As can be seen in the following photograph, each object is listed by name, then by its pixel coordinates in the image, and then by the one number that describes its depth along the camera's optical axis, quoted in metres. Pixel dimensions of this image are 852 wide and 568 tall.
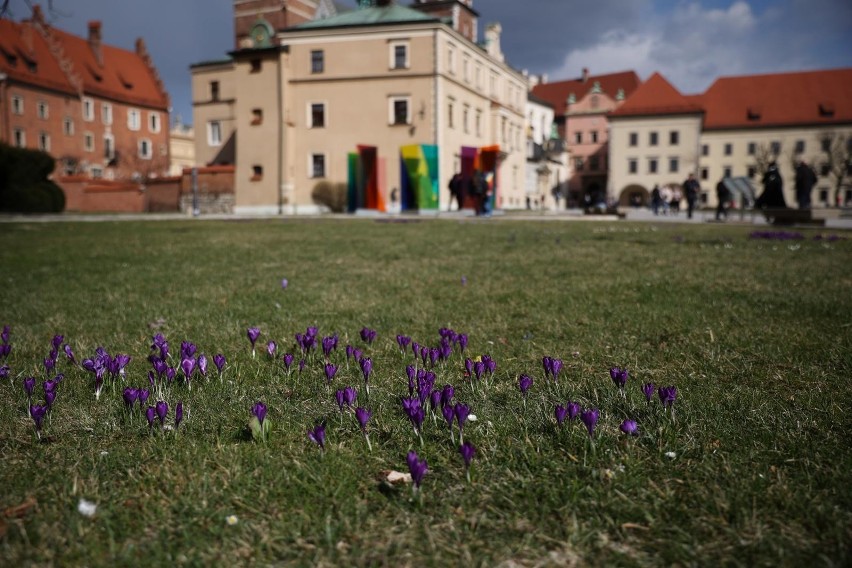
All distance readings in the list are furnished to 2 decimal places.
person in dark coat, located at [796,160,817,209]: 22.95
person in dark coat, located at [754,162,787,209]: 24.21
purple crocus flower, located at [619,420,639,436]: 2.28
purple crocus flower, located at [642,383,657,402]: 2.55
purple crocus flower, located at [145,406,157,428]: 2.41
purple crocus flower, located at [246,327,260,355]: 3.60
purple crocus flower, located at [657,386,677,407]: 2.47
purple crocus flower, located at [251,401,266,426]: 2.36
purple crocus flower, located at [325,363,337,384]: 2.97
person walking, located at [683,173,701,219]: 32.41
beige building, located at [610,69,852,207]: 72.94
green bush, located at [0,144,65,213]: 30.12
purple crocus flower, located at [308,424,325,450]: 2.21
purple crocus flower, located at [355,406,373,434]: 2.25
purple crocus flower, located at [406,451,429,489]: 1.89
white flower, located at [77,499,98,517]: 1.84
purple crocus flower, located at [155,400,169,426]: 2.38
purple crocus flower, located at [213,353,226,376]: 3.17
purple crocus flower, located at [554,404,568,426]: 2.33
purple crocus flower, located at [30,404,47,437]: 2.32
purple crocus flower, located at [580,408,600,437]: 2.21
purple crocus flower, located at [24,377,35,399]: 2.55
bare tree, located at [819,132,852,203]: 70.56
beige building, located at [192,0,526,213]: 44.12
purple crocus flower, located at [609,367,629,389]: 2.65
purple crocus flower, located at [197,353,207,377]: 3.17
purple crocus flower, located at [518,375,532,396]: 2.71
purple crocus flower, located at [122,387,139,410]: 2.52
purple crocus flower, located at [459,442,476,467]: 2.03
